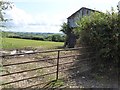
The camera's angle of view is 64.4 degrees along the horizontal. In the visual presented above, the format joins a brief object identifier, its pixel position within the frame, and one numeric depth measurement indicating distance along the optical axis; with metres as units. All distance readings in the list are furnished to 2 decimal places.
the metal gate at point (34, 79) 2.49
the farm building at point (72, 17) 9.45
